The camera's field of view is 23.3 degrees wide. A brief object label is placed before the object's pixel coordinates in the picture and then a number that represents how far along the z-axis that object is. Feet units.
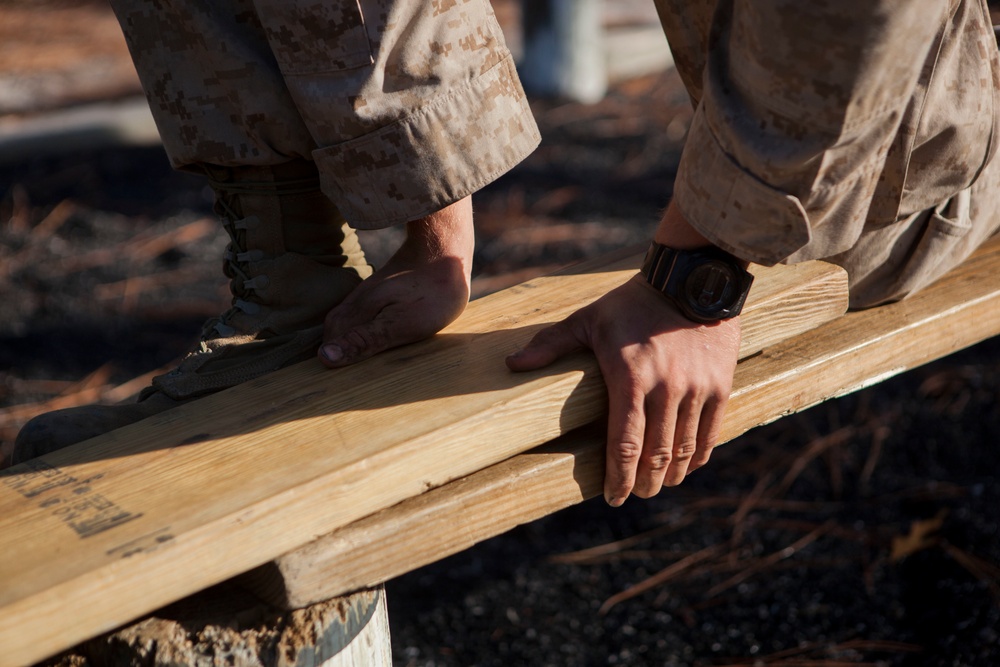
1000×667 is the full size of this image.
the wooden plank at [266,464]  5.06
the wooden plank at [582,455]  5.29
